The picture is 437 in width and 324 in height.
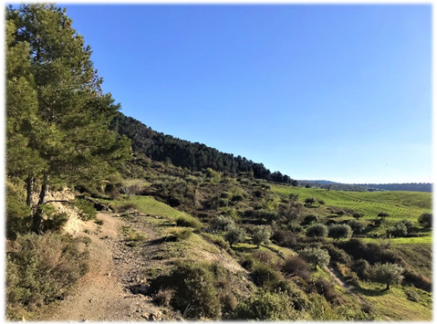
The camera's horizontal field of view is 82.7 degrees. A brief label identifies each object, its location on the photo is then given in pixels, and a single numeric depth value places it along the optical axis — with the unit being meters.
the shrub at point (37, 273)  6.57
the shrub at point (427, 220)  46.09
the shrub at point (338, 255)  34.28
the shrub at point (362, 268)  29.97
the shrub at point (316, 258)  26.97
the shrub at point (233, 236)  24.55
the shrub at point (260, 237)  25.91
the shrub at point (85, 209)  11.68
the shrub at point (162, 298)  9.28
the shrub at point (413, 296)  24.80
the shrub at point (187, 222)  25.03
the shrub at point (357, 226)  46.75
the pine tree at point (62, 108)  9.97
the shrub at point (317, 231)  42.66
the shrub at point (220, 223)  29.31
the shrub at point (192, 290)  9.41
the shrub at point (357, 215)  56.87
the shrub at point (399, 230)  43.25
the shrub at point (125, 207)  29.87
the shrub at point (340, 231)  42.50
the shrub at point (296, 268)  20.78
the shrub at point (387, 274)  25.97
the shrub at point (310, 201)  71.50
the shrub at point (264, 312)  7.03
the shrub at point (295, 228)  46.25
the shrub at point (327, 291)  18.59
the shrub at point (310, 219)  53.34
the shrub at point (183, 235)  18.34
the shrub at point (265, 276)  15.55
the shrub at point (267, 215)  50.39
